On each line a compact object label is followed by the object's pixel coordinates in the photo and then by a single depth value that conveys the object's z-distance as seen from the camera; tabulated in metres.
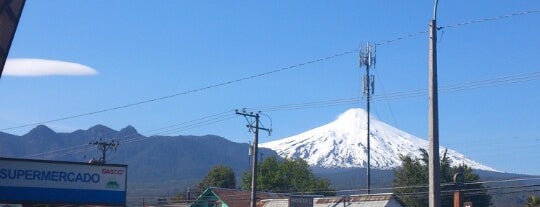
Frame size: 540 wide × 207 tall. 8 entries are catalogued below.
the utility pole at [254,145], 47.24
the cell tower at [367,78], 72.25
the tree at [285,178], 116.06
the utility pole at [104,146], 68.25
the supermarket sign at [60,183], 45.53
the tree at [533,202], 60.51
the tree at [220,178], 121.62
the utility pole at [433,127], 18.36
